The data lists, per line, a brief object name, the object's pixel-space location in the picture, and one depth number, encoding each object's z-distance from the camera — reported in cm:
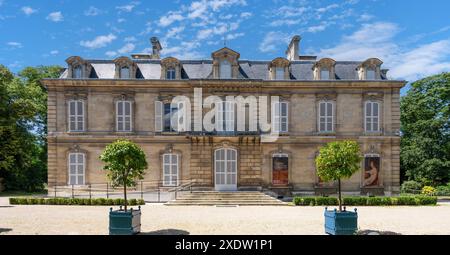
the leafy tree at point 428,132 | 2750
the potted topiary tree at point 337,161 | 1148
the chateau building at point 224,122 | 2161
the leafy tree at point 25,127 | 1700
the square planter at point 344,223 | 1018
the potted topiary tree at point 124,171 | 1006
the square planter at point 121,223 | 1004
